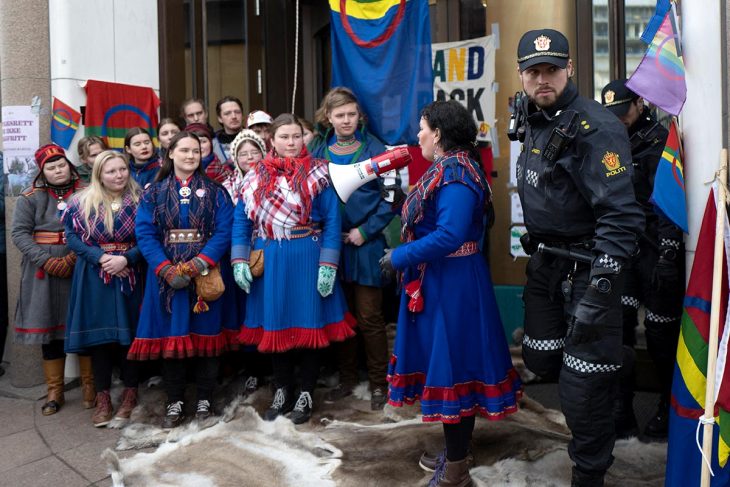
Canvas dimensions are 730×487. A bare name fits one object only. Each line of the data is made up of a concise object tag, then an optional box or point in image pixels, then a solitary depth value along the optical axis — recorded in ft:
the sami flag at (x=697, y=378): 8.61
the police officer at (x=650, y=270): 11.23
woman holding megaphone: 10.32
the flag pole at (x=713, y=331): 8.50
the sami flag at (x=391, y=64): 15.24
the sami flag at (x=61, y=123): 17.16
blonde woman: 14.52
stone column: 17.13
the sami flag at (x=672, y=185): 9.32
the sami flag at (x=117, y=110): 17.46
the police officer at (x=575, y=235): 8.74
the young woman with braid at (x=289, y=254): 13.55
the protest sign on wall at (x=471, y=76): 18.90
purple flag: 9.36
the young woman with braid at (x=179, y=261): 13.99
